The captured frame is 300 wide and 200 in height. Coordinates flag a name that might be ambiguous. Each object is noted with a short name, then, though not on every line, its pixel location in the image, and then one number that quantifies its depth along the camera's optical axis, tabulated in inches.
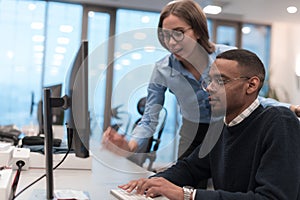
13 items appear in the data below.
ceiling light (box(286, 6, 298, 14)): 222.4
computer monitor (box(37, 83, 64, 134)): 96.6
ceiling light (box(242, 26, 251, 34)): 267.3
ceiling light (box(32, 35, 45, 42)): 229.1
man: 42.2
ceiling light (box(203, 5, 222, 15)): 222.6
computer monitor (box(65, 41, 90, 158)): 41.7
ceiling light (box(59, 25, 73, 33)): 234.1
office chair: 67.9
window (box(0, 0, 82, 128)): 225.1
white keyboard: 44.6
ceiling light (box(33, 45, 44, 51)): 229.5
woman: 59.7
